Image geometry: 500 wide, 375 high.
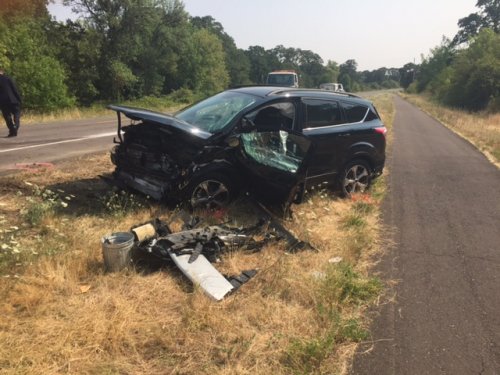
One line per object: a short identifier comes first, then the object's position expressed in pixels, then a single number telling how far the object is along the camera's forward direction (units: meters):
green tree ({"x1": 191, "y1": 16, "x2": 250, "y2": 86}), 81.53
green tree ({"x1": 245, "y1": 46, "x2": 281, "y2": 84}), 95.75
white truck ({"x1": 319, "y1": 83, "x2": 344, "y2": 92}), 40.31
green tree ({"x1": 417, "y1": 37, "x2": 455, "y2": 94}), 75.88
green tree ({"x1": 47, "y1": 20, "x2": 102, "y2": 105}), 33.41
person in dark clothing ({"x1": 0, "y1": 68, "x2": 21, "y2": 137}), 10.24
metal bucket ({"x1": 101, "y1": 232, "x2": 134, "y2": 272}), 3.84
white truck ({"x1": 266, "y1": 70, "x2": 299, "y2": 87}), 26.50
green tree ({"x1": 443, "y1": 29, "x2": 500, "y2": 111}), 39.59
